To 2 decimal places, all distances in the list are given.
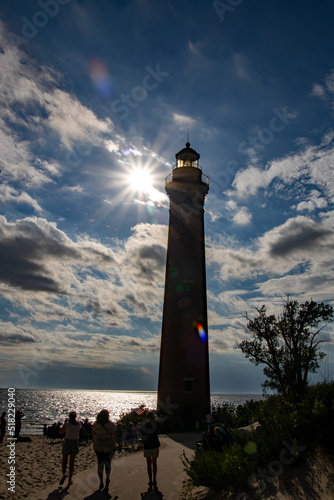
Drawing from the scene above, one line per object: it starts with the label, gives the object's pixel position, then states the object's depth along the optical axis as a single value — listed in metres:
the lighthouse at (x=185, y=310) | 24.31
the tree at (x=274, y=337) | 23.14
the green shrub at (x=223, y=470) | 7.41
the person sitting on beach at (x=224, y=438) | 10.82
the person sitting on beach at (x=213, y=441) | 10.09
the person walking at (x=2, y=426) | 17.61
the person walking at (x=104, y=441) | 8.23
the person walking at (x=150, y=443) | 8.46
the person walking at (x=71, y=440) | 8.89
